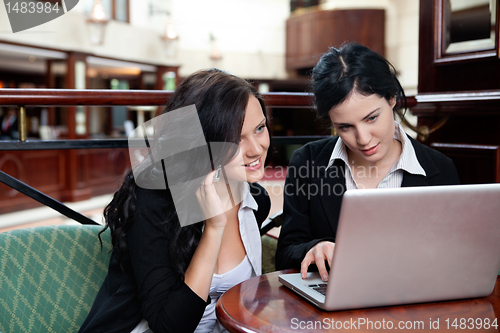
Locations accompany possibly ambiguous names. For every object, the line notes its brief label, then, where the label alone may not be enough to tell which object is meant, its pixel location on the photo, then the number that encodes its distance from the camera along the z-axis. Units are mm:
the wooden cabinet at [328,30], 10312
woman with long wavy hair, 1148
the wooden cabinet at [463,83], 1857
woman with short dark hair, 1354
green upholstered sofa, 1329
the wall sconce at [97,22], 7906
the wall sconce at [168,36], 9859
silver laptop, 823
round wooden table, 848
